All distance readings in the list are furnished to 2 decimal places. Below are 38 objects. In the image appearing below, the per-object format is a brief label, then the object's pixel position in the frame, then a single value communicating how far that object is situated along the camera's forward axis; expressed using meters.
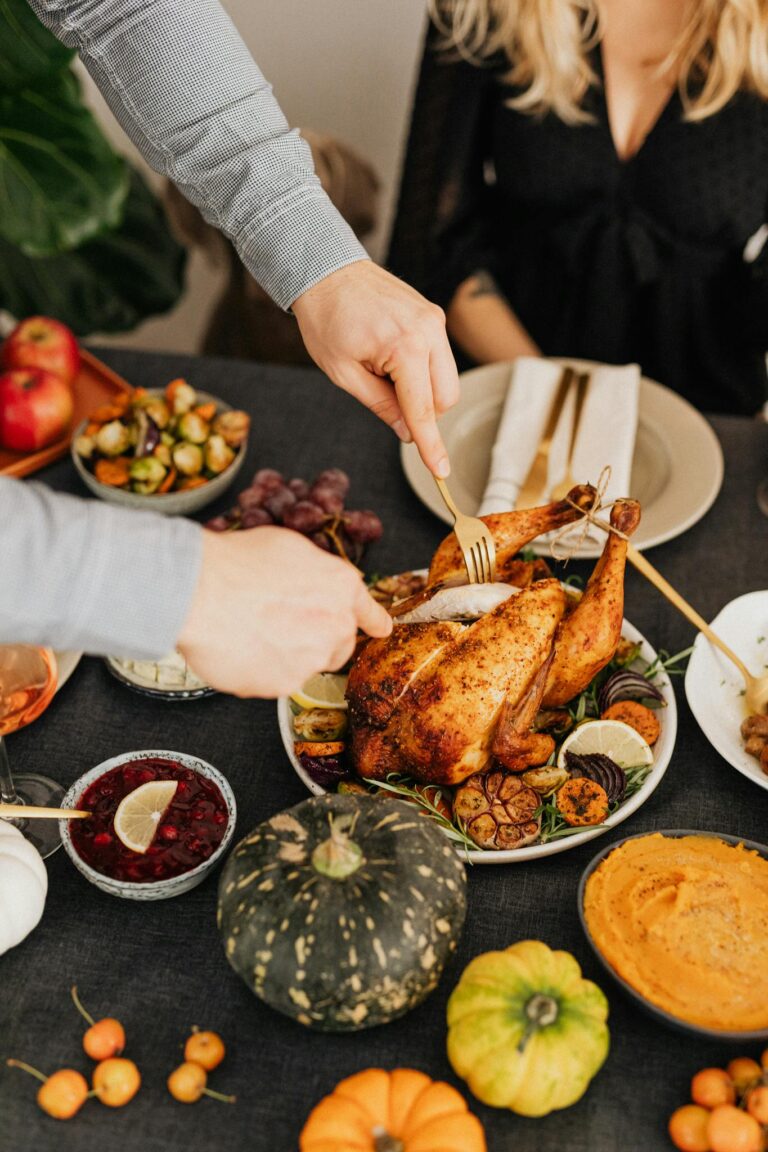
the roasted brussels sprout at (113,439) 1.70
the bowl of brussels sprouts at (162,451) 1.67
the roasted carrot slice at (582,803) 1.17
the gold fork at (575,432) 1.69
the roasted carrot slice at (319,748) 1.23
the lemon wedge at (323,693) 1.30
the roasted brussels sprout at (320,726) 1.28
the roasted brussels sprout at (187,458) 1.68
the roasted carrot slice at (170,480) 1.68
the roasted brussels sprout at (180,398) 1.72
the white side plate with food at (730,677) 1.29
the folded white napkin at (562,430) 1.69
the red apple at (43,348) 1.91
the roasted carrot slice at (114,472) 1.67
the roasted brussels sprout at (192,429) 1.69
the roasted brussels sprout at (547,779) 1.19
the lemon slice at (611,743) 1.23
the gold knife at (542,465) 1.70
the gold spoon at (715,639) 1.34
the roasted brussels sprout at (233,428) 1.73
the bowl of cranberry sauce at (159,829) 1.13
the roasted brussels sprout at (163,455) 1.68
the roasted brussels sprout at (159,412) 1.69
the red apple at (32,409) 1.78
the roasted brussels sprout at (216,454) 1.70
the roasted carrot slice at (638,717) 1.26
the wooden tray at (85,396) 1.82
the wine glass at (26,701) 1.27
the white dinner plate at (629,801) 1.14
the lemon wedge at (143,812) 1.15
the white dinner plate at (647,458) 1.65
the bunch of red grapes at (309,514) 1.55
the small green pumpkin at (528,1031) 0.92
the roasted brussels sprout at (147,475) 1.66
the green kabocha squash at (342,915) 0.96
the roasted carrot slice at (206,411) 1.73
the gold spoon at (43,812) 1.10
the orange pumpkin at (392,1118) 0.89
